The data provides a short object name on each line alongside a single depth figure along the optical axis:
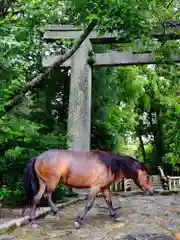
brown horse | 4.48
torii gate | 9.23
